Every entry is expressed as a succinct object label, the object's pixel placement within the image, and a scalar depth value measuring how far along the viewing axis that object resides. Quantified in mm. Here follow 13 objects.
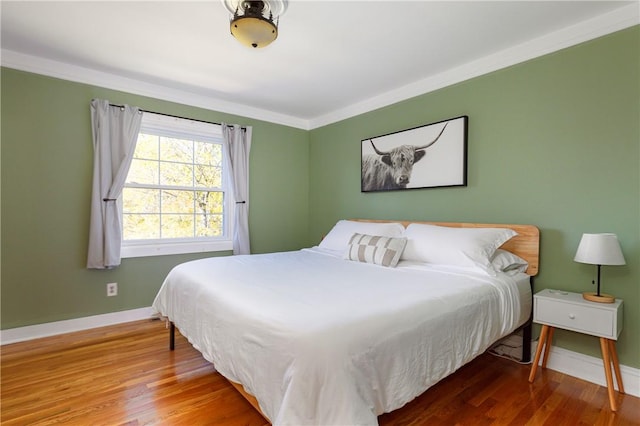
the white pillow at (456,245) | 2199
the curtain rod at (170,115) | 2954
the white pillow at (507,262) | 2234
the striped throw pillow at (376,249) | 2424
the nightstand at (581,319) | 1750
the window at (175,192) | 3166
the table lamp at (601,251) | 1785
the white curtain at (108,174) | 2818
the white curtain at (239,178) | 3639
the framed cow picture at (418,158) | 2764
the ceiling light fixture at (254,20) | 1699
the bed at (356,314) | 1108
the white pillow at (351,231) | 2891
